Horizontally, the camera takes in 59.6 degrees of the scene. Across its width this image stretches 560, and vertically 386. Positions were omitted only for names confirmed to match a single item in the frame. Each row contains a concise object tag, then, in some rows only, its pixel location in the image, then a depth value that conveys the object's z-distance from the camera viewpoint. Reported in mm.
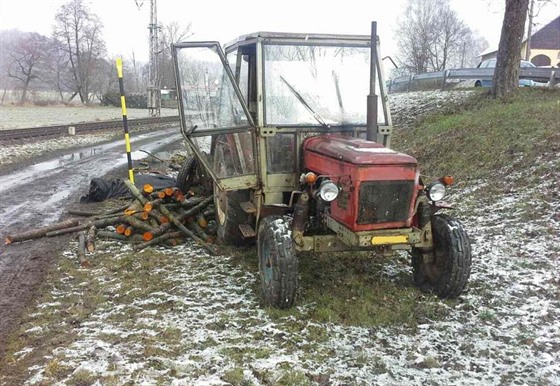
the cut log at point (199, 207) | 6899
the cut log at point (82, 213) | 7750
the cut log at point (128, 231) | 6586
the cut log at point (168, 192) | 7117
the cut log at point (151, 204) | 6723
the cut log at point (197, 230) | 6613
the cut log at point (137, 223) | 6559
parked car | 18091
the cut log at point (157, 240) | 6259
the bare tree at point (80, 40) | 54281
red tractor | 4230
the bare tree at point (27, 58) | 50125
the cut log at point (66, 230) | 6768
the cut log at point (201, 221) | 6867
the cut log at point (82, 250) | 5704
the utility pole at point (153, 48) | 33094
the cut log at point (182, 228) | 6332
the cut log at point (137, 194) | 7002
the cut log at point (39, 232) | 6477
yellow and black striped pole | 7983
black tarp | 8820
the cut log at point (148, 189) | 7086
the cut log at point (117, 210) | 7309
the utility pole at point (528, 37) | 29531
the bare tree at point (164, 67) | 34656
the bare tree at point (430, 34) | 56656
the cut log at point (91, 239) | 6168
